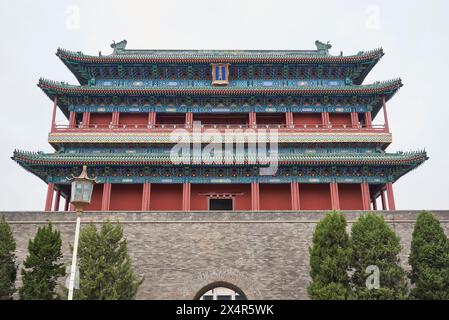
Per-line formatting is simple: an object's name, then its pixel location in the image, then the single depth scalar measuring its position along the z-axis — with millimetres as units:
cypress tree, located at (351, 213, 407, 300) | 13859
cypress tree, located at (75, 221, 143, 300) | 13805
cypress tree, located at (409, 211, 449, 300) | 14328
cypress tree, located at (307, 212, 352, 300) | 13594
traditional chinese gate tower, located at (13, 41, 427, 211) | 24766
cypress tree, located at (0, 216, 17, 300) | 14797
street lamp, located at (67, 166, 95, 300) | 11844
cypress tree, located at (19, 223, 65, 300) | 14188
